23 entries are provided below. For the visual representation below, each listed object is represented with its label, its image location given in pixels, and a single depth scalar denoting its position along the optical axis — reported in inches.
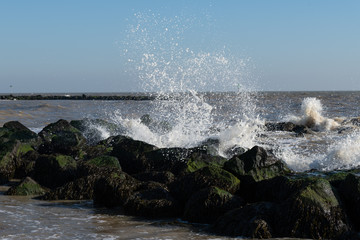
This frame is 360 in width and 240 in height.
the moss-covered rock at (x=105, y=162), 608.3
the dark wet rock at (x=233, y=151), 769.9
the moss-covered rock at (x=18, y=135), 830.2
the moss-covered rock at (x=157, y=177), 558.4
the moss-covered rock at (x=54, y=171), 602.0
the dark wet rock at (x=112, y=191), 492.7
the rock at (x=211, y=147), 696.1
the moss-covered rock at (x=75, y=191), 526.1
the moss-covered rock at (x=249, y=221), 372.9
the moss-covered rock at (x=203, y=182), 476.6
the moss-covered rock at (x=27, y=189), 540.7
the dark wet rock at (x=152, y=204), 449.3
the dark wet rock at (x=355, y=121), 1572.8
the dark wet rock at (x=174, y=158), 606.6
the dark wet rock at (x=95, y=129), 1008.5
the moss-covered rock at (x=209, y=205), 426.6
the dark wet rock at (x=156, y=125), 1045.3
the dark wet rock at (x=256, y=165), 518.0
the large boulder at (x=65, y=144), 775.6
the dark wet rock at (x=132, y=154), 659.5
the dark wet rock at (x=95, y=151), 759.5
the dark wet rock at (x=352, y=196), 407.1
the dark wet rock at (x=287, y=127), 1317.1
